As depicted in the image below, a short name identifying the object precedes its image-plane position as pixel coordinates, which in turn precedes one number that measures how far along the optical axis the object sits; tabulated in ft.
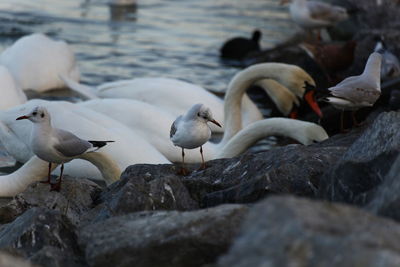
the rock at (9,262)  19.81
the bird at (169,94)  69.00
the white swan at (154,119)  60.90
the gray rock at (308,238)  18.08
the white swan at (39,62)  80.84
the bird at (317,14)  97.81
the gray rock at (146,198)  32.71
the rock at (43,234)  30.32
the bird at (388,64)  73.46
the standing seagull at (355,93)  45.96
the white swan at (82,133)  53.16
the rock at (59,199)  38.63
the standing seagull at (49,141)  39.60
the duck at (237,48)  95.96
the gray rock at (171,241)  25.98
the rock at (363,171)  29.37
